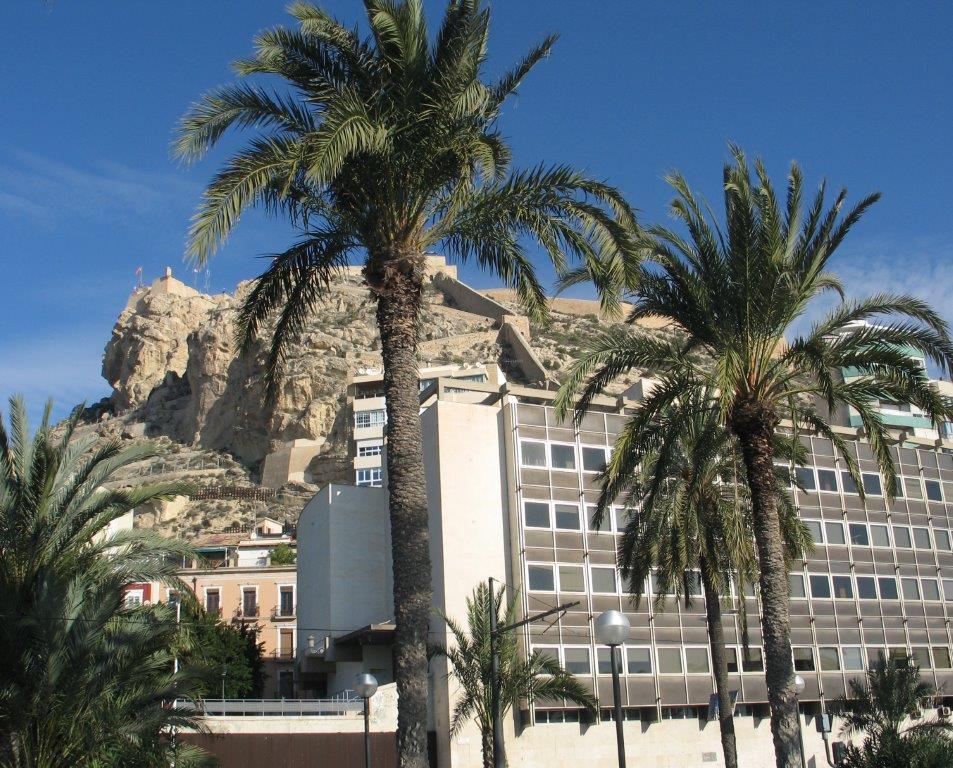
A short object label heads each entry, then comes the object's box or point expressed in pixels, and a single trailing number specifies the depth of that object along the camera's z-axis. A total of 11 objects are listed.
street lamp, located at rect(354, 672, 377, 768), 19.45
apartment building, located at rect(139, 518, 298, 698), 57.59
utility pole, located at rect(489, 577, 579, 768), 20.83
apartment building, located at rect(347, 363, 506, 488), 83.31
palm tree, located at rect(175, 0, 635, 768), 13.93
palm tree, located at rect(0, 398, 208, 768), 15.62
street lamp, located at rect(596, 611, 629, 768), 14.52
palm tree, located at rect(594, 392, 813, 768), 25.02
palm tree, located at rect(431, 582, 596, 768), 31.22
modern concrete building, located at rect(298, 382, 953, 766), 38.69
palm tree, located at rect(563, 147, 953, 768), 17.17
